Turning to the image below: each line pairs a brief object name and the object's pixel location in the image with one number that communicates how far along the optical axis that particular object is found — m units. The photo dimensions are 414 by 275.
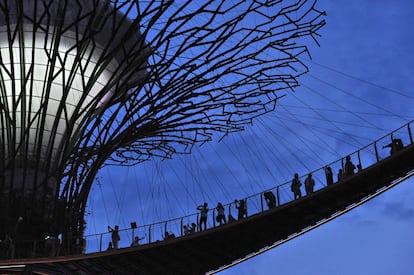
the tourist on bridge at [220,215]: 21.58
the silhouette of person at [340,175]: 20.11
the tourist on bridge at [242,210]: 21.67
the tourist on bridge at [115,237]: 22.20
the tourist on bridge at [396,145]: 19.36
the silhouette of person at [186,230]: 22.45
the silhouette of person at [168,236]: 22.62
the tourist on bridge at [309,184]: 20.48
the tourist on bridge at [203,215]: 21.62
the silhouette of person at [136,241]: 22.28
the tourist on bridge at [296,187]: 20.30
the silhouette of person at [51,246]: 21.40
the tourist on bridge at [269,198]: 21.22
